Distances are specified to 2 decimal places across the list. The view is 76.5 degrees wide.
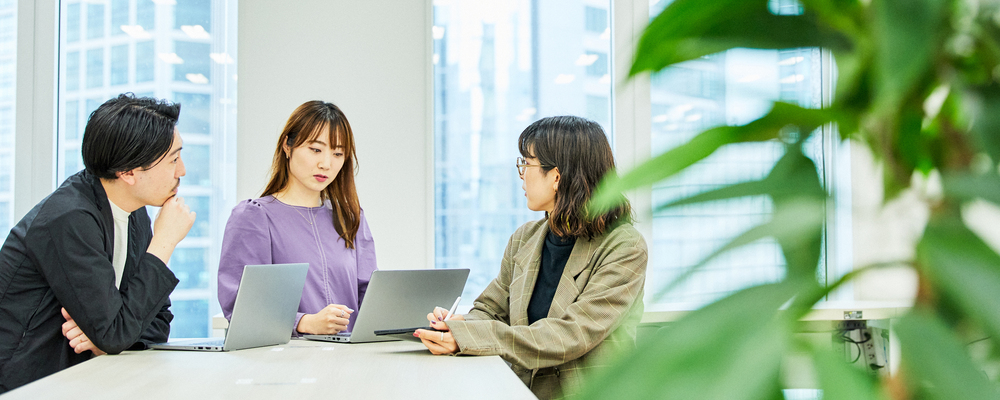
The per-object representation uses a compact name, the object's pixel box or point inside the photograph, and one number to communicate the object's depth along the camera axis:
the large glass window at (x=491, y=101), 3.49
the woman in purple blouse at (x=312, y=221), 1.94
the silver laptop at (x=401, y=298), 1.64
